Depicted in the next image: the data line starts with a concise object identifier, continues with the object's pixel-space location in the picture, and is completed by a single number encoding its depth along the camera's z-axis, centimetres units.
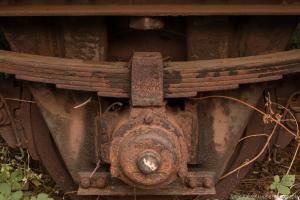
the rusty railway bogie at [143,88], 242
